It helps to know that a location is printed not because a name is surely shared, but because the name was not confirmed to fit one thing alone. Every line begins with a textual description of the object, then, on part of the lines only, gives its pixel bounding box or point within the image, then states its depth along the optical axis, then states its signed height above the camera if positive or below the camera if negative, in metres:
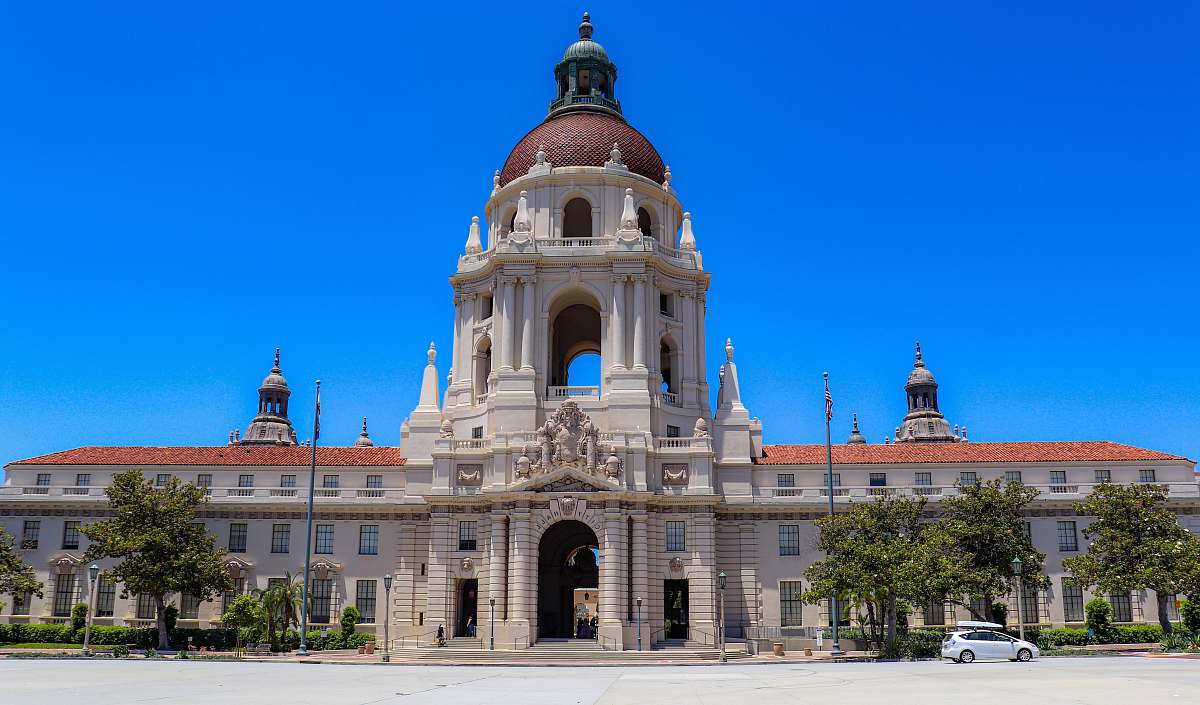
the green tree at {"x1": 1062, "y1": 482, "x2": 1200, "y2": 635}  59.78 +0.57
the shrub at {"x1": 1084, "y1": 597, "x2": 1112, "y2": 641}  66.69 -3.56
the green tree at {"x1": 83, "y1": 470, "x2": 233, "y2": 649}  64.81 +0.73
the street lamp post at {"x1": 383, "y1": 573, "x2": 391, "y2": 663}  54.56 -3.34
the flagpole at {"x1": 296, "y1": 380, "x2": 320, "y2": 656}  59.31 -0.71
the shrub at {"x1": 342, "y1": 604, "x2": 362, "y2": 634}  69.28 -3.95
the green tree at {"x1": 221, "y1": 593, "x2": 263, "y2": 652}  61.75 -3.19
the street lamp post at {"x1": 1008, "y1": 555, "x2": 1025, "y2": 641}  59.51 -0.74
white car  47.81 -3.95
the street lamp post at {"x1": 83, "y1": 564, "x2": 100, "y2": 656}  56.42 -1.19
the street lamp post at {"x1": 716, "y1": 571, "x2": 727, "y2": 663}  63.51 -1.65
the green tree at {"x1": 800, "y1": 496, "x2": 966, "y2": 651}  56.19 -0.14
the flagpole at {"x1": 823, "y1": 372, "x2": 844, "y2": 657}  56.06 -2.38
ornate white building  66.06 +5.49
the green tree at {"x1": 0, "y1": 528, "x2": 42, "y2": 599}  65.81 -1.25
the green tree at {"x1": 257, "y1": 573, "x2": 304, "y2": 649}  63.22 -2.79
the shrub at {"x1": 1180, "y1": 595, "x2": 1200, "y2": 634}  61.31 -3.26
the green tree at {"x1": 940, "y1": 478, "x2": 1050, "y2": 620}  62.41 +1.49
